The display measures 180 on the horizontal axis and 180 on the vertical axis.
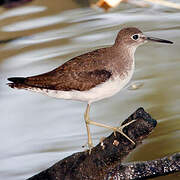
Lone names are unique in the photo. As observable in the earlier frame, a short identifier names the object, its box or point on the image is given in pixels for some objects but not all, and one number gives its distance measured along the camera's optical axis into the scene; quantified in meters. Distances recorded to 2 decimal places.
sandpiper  8.02
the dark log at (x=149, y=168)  7.88
